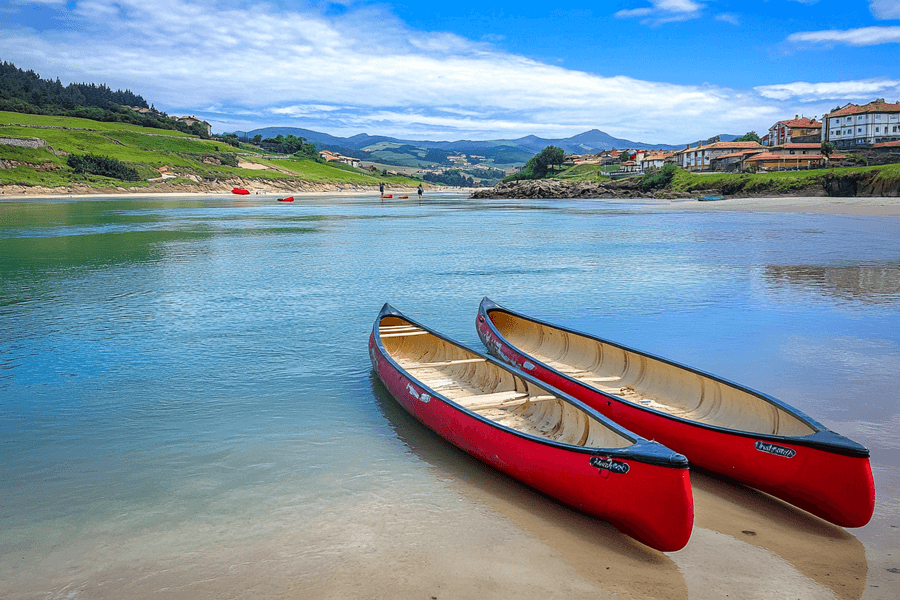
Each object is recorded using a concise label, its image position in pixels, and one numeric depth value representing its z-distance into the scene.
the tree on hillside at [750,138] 139.15
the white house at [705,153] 122.81
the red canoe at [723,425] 6.00
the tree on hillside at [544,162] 168.25
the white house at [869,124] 99.50
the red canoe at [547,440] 5.73
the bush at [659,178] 114.31
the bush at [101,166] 108.56
